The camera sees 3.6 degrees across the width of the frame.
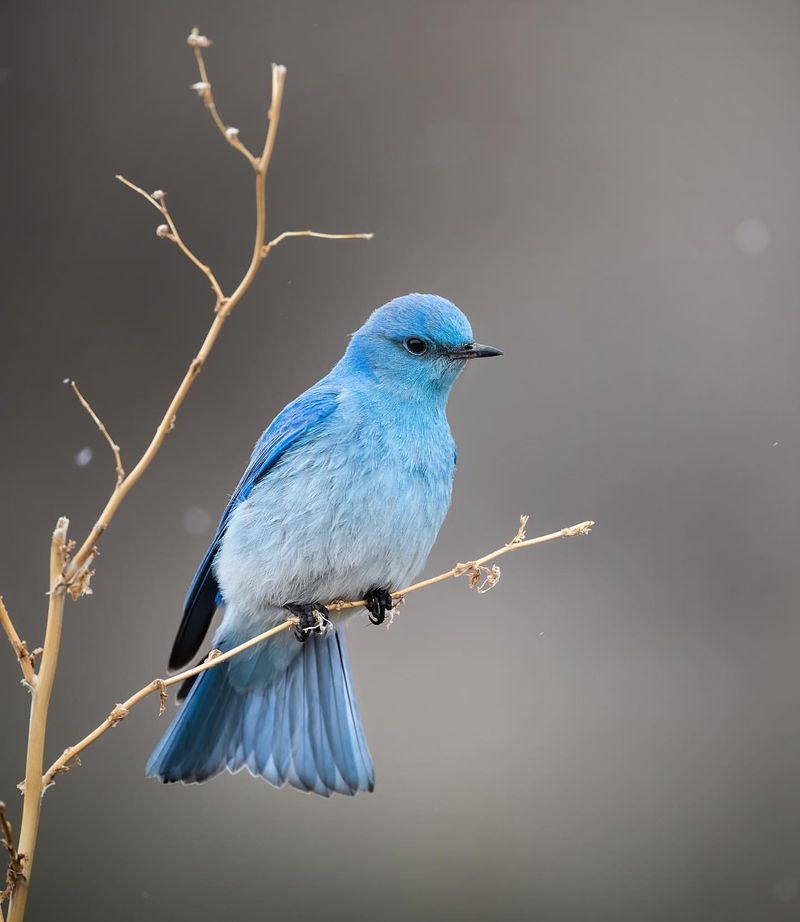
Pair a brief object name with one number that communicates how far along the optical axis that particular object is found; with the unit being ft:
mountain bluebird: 12.59
